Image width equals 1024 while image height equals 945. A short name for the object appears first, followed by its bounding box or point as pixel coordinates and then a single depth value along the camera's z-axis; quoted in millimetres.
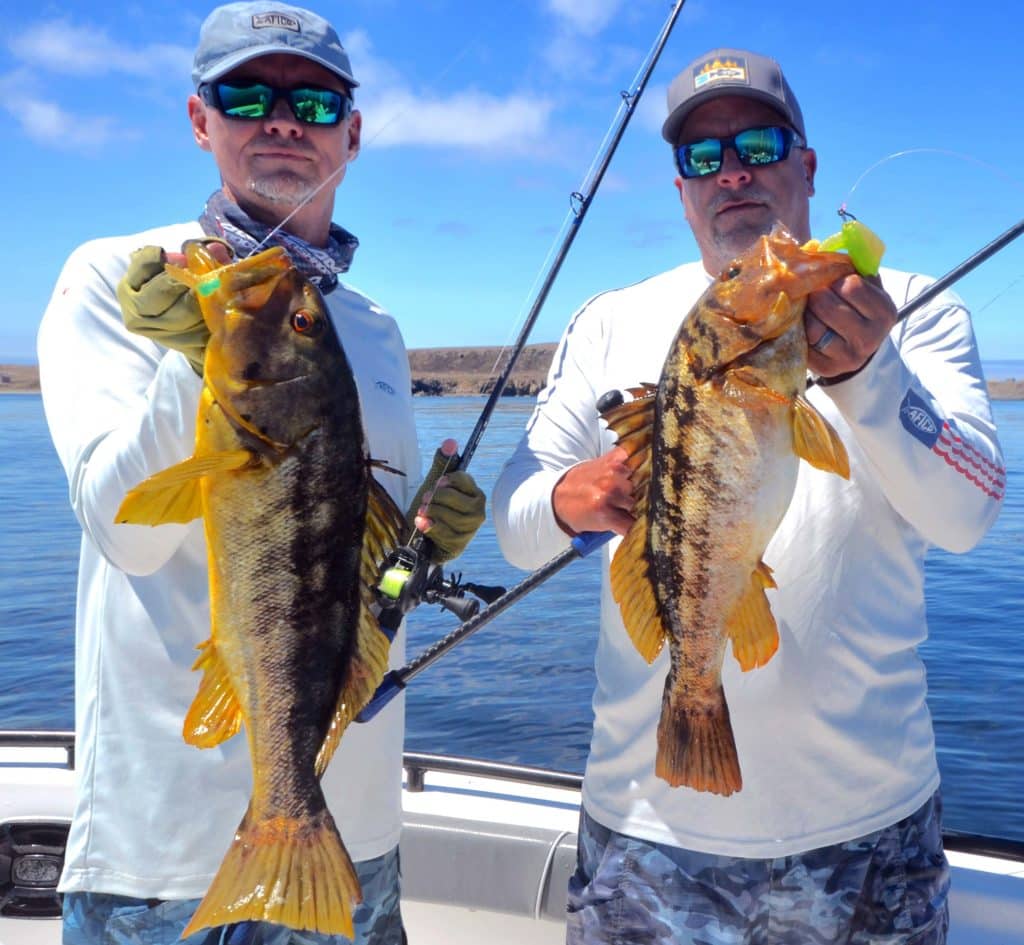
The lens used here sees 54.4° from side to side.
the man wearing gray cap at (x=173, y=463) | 2260
